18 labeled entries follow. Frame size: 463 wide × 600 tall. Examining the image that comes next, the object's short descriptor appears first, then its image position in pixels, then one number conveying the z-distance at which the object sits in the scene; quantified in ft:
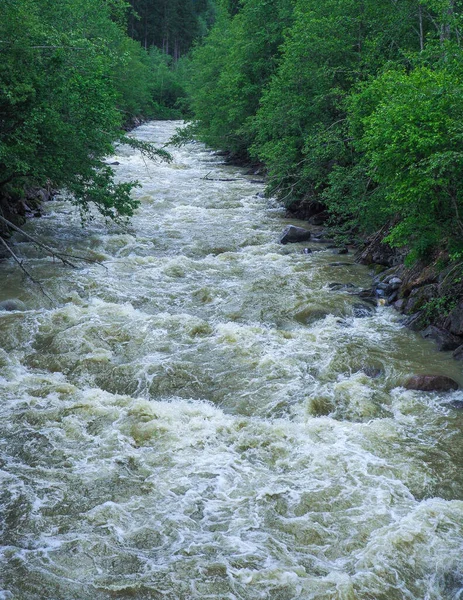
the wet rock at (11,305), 38.27
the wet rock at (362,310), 39.73
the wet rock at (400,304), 40.06
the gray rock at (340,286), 44.06
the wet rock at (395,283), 42.44
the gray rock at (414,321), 37.06
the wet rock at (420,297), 38.22
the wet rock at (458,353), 32.91
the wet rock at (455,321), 34.42
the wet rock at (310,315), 38.81
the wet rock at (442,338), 34.04
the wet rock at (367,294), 42.37
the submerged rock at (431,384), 29.77
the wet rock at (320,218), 63.77
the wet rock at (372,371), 31.65
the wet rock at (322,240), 57.41
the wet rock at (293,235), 56.85
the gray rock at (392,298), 41.45
